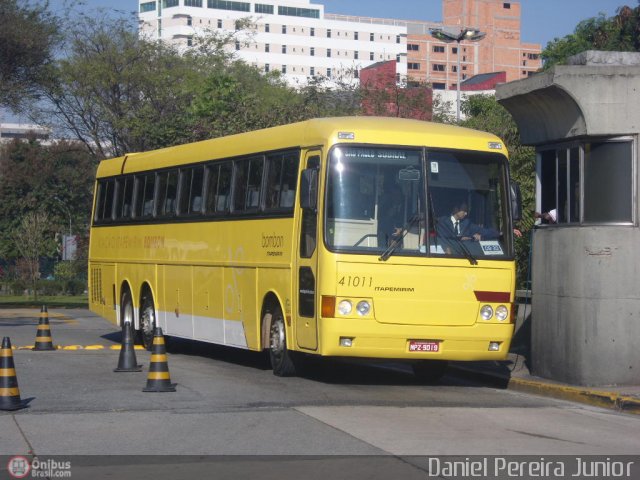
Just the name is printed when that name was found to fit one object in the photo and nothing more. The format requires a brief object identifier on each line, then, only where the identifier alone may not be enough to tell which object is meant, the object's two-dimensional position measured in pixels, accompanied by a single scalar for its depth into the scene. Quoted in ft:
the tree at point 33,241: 219.00
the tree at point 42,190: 246.68
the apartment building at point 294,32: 500.33
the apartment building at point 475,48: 537.24
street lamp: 151.74
